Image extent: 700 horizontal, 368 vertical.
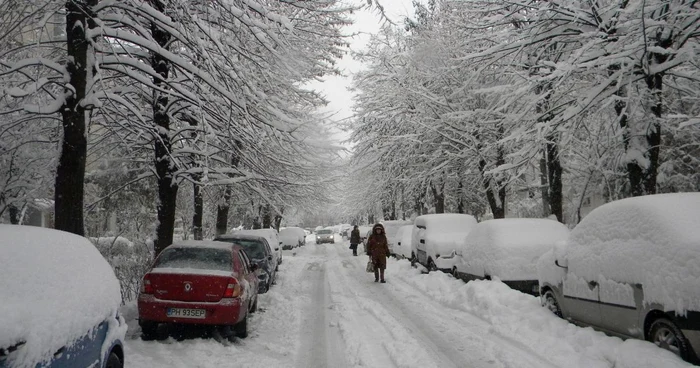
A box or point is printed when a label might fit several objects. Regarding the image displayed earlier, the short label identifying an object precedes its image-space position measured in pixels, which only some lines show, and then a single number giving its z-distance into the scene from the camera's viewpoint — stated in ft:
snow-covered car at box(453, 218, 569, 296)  34.06
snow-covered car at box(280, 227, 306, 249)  131.85
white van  48.65
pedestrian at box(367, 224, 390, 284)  50.24
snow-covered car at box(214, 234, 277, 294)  43.29
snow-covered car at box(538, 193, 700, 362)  16.30
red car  23.41
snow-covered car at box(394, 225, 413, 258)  69.62
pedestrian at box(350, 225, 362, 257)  96.53
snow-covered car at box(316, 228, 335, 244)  163.22
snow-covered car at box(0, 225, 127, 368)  9.65
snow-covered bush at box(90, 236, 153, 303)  44.80
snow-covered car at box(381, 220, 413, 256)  84.38
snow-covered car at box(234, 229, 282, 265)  68.69
